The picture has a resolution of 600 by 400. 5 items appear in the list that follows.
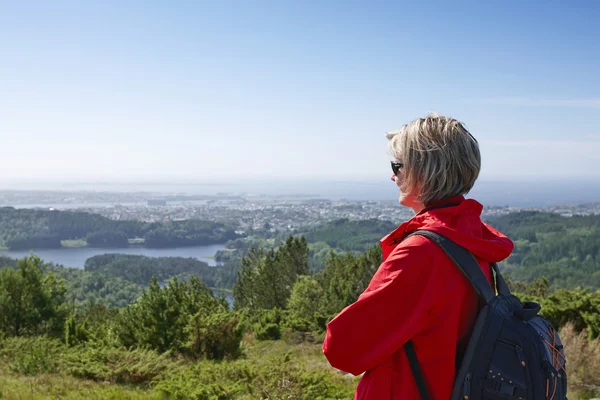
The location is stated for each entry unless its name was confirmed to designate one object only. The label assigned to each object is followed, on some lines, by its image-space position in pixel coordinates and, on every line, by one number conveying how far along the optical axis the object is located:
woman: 1.43
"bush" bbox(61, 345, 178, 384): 6.69
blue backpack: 1.41
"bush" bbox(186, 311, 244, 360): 9.09
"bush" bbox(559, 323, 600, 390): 6.00
